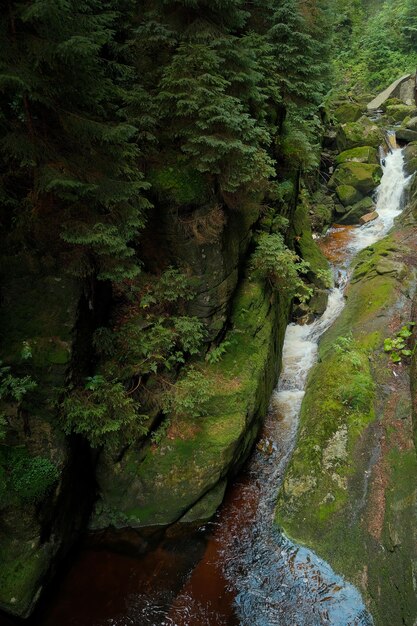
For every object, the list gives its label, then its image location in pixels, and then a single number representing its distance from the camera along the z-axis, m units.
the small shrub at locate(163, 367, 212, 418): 7.00
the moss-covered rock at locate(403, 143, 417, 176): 19.42
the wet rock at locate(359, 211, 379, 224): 17.77
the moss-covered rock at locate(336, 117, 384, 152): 21.16
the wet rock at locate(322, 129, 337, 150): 21.06
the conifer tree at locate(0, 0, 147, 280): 4.45
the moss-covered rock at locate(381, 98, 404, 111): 27.52
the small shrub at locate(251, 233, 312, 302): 9.05
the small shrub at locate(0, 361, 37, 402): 5.50
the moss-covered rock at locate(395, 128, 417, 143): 22.22
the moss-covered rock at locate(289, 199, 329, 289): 13.02
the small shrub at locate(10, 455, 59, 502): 5.55
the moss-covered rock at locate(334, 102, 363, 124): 23.84
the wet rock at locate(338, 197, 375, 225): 18.12
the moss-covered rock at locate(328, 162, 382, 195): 18.78
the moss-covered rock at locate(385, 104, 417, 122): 25.91
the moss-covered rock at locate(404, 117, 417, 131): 22.67
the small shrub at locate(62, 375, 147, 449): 6.05
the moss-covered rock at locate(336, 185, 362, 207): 18.55
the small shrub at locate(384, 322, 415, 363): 8.88
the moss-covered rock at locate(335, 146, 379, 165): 20.03
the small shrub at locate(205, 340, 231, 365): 7.94
